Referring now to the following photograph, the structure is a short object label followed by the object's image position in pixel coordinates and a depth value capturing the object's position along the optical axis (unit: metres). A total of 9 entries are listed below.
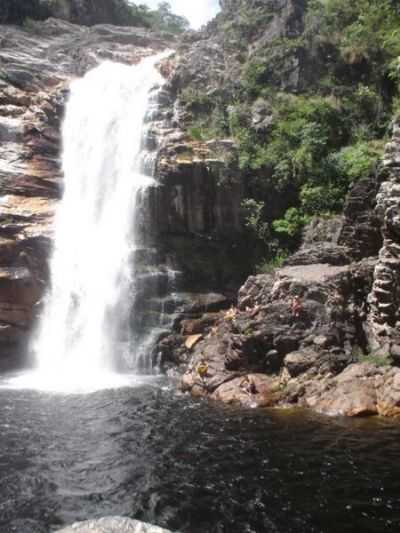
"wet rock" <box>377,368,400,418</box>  12.52
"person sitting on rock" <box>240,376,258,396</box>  15.38
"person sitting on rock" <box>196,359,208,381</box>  17.11
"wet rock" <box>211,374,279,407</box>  14.83
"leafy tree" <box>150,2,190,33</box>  64.21
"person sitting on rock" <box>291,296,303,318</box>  17.20
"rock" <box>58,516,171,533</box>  5.79
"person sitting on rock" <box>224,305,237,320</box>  20.34
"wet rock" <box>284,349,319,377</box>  15.50
